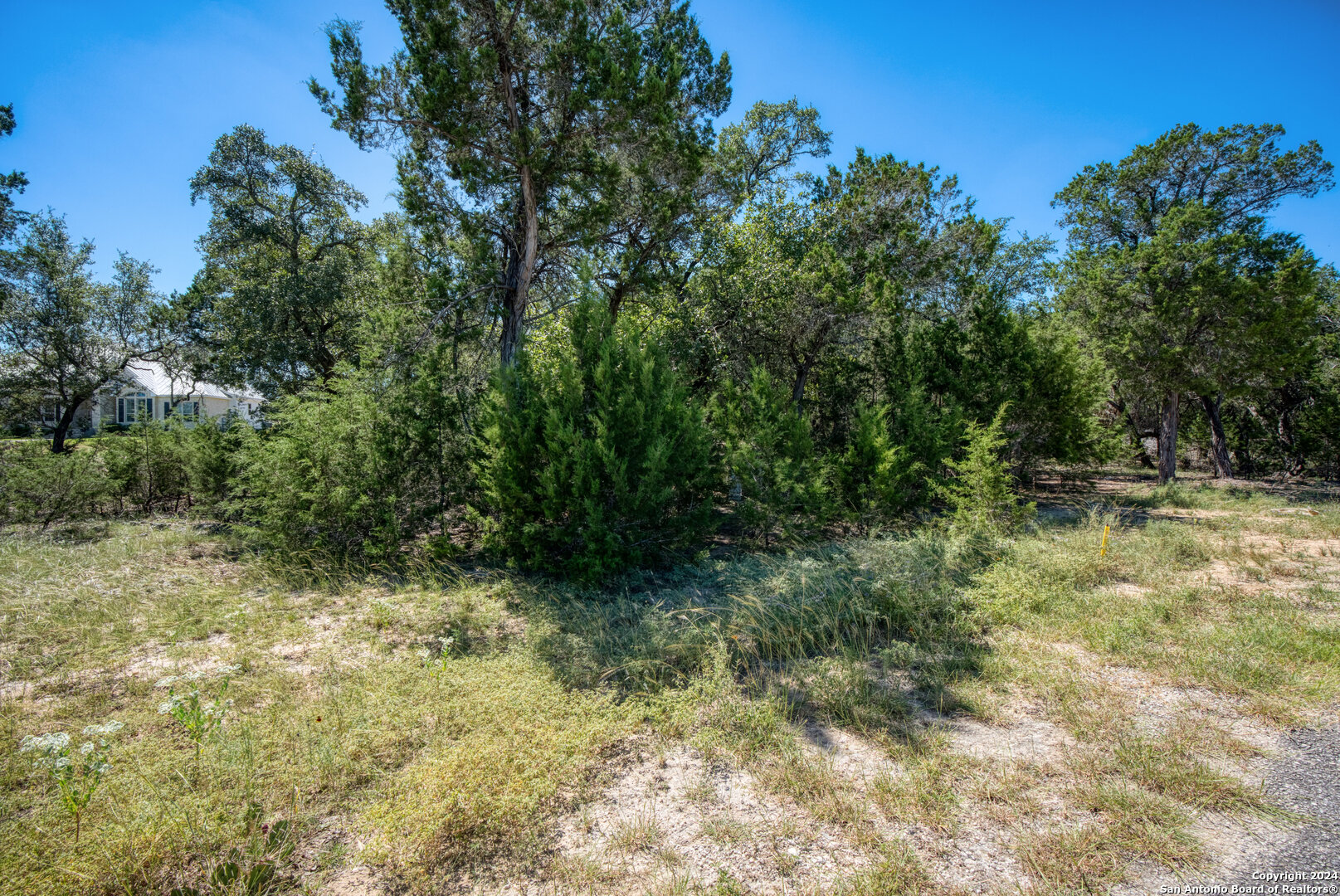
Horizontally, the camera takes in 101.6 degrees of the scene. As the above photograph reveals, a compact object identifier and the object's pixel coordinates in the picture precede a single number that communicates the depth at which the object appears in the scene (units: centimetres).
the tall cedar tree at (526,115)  823
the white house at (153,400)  2070
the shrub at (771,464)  827
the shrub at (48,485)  920
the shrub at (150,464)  1041
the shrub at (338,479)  730
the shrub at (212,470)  985
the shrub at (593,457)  688
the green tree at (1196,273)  1230
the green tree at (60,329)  1566
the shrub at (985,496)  819
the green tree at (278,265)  1496
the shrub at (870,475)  895
